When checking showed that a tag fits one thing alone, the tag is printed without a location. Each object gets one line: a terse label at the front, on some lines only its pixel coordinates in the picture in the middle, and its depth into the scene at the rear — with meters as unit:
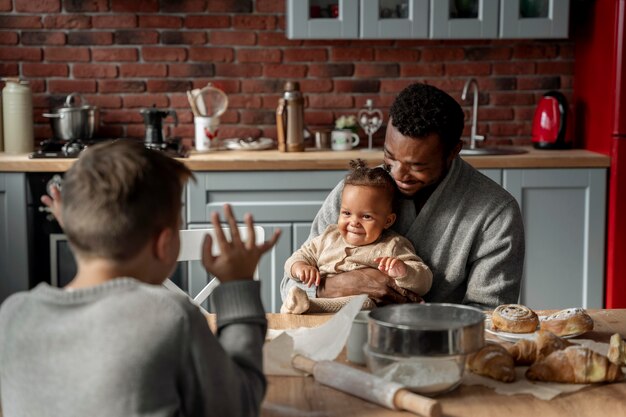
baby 2.29
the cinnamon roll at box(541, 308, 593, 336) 1.88
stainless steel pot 4.05
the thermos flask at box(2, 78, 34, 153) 4.10
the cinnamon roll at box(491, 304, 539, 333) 1.88
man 2.29
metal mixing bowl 1.50
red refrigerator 3.88
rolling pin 1.43
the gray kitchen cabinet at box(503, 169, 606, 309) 3.91
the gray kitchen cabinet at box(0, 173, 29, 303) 3.72
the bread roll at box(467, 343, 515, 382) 1.61
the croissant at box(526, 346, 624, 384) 1.61
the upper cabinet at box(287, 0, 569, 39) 4.05
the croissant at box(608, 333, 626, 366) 1.70
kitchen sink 3.98
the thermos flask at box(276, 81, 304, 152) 4.09
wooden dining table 1.48
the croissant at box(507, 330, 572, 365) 1.71
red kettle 4.22
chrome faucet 4.22
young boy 1.21
